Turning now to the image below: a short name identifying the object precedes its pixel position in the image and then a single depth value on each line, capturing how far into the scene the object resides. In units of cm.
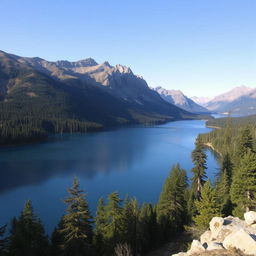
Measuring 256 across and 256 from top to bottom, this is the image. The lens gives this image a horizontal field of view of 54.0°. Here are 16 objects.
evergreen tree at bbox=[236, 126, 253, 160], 4856
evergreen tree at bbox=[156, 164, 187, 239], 4216
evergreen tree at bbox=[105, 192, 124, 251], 3369
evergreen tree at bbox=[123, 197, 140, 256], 3469
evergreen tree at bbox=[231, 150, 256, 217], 3531
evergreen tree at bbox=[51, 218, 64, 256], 3416
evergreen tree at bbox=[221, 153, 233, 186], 5158
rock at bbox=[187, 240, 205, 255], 1677
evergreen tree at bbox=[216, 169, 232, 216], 4256
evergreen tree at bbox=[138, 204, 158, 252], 3843
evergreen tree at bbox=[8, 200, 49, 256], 3098
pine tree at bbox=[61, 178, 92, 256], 2986
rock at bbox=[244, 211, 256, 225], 2228
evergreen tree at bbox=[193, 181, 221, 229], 3291
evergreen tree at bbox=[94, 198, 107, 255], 3441
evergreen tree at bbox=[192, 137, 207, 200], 4472
